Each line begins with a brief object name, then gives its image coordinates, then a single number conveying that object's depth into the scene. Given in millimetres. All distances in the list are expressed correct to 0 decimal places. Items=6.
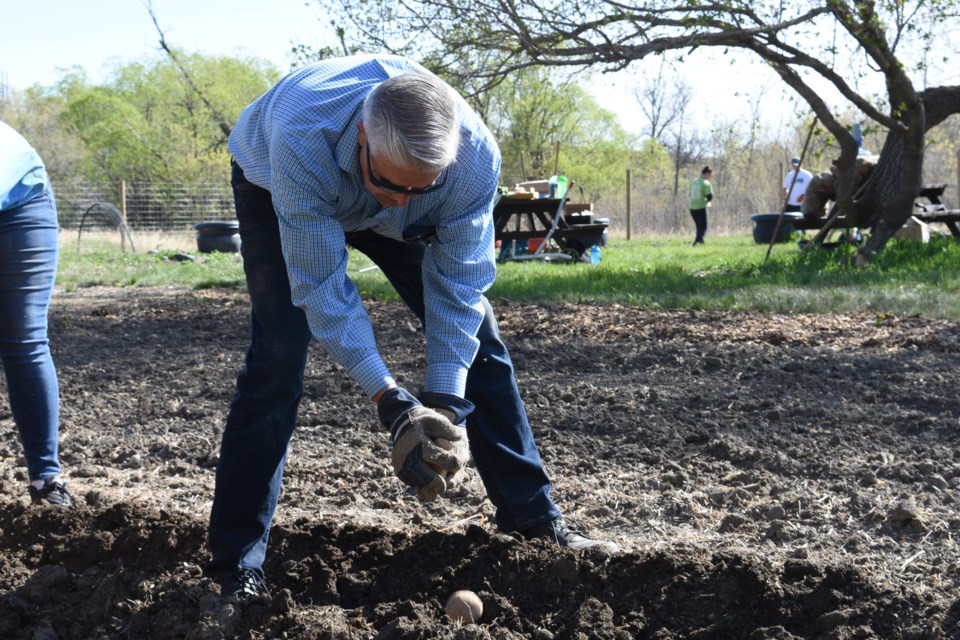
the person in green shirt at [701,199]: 20922
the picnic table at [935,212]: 13734
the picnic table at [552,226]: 13805
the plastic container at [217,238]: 20359
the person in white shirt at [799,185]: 18688
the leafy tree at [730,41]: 10562
